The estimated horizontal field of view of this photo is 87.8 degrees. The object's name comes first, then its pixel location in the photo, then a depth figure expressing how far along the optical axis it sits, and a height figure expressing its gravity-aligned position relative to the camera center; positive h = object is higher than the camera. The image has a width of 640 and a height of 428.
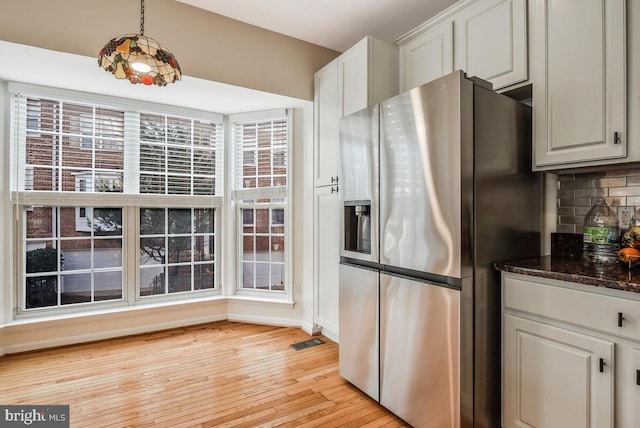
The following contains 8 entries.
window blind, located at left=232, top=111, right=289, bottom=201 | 3.55 +0.62
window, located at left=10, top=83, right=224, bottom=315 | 2.90 +0.16
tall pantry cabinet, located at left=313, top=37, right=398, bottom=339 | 2.54 +0.83
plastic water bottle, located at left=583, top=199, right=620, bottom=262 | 1.78 -0.11
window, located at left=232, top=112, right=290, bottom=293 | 3.56 +0.15
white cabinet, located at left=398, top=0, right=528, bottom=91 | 1.89 +1.10
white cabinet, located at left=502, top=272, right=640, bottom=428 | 1.29 -0.61
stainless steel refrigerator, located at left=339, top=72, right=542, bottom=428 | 1.59 -0.13
